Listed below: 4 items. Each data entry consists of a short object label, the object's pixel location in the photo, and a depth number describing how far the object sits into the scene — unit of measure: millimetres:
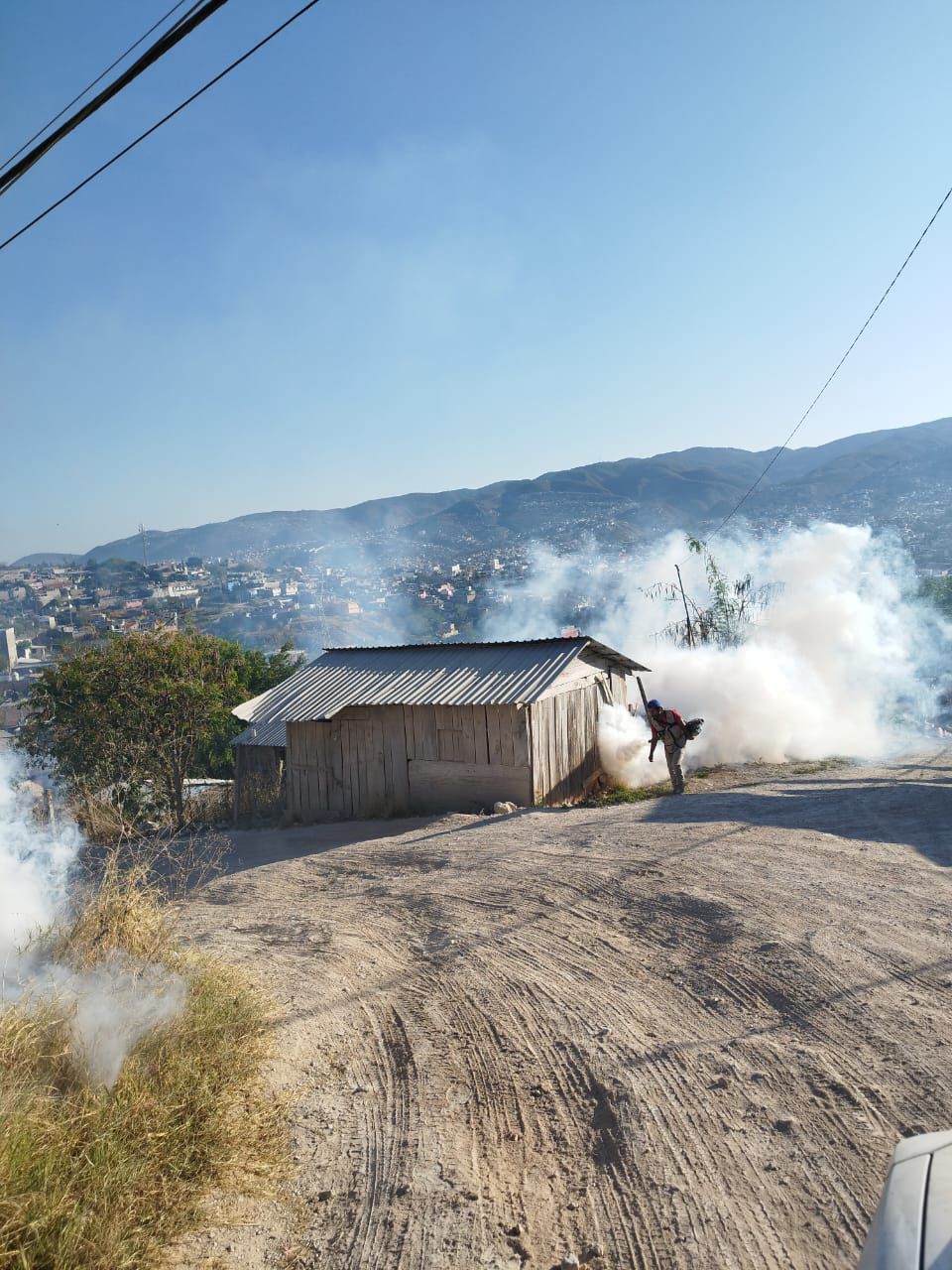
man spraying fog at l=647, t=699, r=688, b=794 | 15086
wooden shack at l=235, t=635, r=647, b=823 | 15680
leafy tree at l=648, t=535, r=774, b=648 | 29547
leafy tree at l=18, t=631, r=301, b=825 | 23391
